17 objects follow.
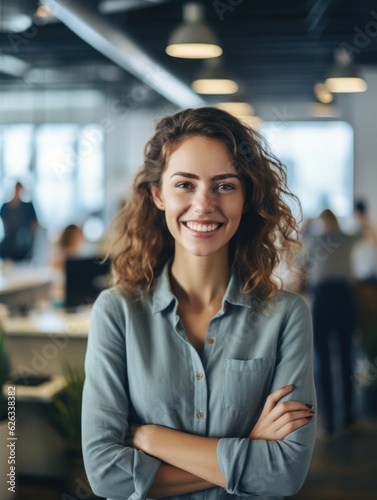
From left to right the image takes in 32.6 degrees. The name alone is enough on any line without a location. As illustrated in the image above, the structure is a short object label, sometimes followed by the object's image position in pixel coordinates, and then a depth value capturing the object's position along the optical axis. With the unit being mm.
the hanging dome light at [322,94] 3379
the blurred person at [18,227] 4020
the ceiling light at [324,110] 3357
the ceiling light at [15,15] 3670
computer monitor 4141
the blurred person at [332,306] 3326
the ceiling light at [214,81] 3686
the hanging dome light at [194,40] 3689
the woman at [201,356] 1322
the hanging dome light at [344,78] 3324
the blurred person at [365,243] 3301
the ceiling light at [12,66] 4000
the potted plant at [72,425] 3369
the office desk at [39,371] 3566
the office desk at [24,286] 4152
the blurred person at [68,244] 4445
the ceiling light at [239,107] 3490
